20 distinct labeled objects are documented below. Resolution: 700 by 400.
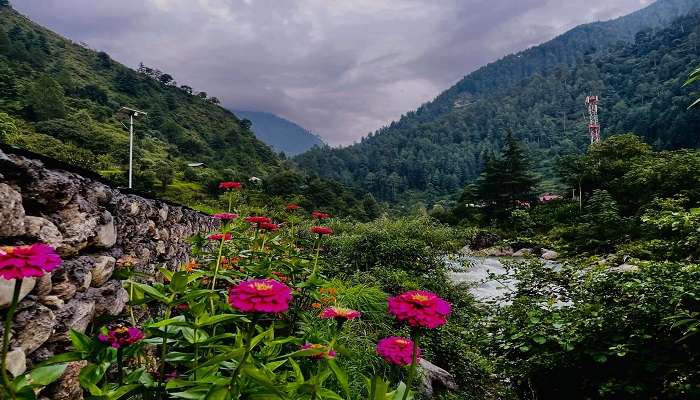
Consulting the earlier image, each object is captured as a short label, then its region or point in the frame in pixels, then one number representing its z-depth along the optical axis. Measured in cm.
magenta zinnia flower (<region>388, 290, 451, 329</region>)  127
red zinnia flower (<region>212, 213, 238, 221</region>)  254
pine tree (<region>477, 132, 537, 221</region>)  3450
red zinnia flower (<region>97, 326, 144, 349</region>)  136
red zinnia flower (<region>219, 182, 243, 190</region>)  302
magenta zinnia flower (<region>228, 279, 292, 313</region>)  109
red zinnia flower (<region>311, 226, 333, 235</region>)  290
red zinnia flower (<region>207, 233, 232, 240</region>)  279
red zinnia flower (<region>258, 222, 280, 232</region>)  306
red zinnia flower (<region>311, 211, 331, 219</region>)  377
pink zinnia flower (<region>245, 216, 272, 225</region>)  300
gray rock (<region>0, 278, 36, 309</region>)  141
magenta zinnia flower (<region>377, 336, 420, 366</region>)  145
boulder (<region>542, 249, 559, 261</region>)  1789
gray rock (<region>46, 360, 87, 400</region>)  177
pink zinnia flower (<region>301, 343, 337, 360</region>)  142
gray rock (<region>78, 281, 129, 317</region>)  211
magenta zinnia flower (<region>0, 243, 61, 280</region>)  94
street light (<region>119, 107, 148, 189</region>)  1316
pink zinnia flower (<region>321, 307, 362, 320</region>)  160
